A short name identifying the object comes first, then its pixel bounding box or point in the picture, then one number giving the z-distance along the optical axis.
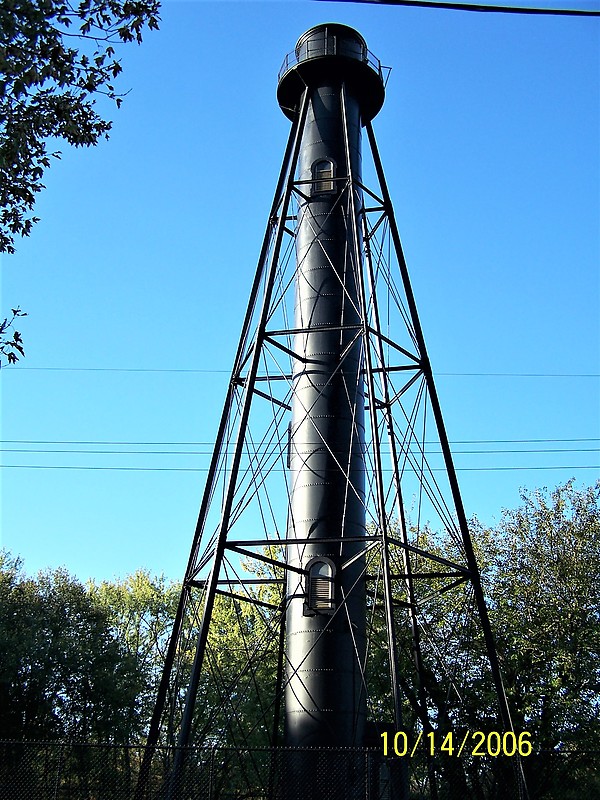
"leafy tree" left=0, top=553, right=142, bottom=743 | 27.61
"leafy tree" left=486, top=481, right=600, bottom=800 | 24.72
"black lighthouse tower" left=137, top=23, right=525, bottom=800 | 14.31
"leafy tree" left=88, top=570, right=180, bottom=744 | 36.47
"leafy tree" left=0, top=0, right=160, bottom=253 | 8.73
